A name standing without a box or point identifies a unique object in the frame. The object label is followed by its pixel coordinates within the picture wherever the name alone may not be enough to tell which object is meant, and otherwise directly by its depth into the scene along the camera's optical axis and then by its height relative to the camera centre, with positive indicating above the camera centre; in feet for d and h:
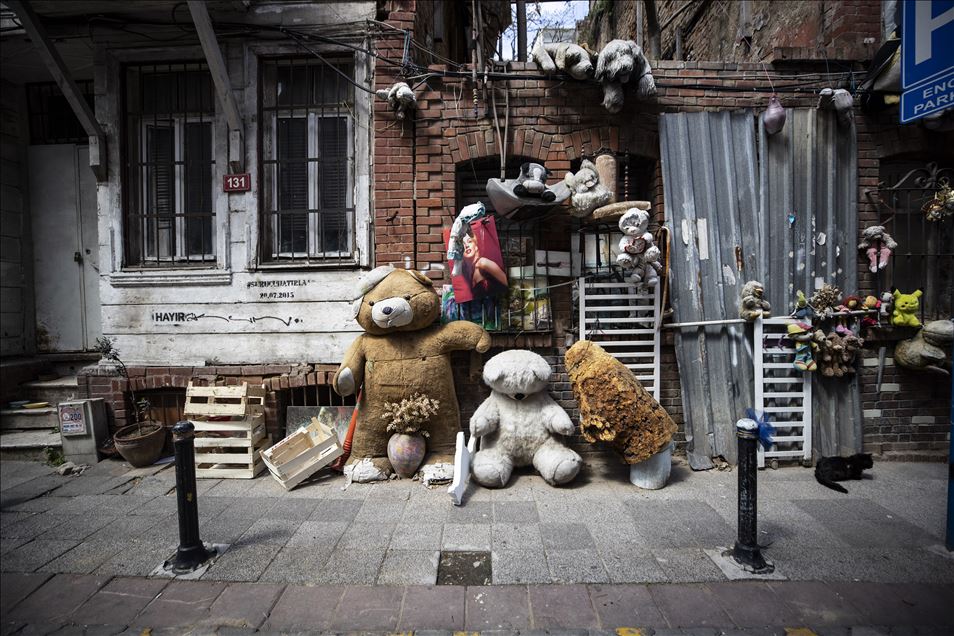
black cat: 12.98 -4.97
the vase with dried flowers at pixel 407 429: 13.10 -3.79
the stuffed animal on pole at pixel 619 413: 12.08 -3.05
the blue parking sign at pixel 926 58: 9.41 +5.73
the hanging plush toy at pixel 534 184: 12.66 +3.69
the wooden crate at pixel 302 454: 12.92 -4.60
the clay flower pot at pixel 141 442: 14.44 -4.61
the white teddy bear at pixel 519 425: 12.41 -3.54
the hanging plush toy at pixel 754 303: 14.10 +0.13
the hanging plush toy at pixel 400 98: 13.94 +6.94
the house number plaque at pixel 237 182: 15.47 +4.58
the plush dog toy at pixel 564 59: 13.67 +8.12
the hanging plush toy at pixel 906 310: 14.12 -0.12
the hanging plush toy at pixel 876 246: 14.30 +2.08
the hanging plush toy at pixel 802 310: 14.24 -0.11
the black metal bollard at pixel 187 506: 9.29 -4.40
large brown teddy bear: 13.42 -1.71
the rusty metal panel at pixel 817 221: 14.64 +2.97
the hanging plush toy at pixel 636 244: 12.62 +1.90
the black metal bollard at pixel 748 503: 8.97 -4.20
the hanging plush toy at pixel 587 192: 13.12 +3.59
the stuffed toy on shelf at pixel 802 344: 14.05 -1.25
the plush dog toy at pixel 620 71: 13.37 +7.53
